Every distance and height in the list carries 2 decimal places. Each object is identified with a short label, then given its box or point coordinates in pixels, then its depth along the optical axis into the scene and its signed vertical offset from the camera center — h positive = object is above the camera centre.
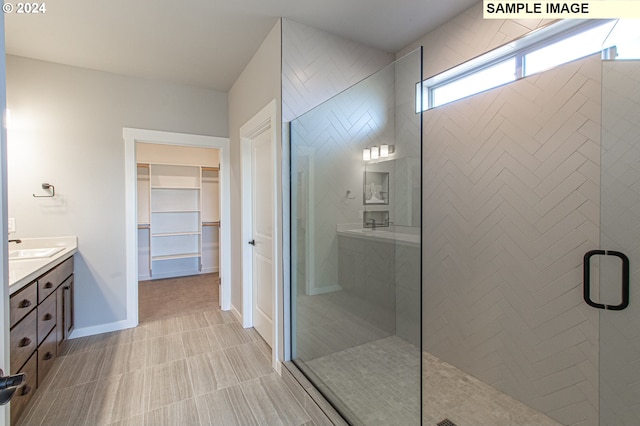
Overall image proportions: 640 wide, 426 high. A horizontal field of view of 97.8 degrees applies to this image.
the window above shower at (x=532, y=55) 1.49 +1.02
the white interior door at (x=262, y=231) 2.72 -0.24
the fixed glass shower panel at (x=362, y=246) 1.50 -0.28
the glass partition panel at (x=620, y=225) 1.42 -0.09
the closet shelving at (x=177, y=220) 5.09 -0.23
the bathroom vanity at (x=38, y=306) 1.68 -0.72
